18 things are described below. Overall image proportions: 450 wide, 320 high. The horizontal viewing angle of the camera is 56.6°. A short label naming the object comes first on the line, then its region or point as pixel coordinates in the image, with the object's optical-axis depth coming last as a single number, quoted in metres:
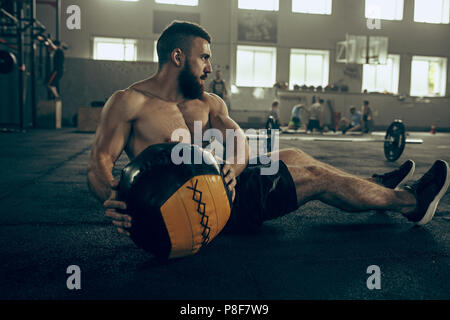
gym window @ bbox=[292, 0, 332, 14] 15.12
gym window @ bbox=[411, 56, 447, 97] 15.84
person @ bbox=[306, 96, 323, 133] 11.87
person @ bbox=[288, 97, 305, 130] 11.88
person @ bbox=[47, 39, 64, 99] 10.14
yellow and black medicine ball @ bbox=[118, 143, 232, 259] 1.35
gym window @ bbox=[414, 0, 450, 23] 15.58
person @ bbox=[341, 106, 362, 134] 12.72
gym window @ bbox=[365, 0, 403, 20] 15.35
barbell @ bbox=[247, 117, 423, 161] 5.16
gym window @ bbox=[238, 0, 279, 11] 14.78
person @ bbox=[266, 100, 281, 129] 11.27
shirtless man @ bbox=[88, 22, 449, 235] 1.72
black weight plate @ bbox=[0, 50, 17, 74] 7.89
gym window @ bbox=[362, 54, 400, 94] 15.64
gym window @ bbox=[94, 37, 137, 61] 14.45
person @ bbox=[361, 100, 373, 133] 13.48
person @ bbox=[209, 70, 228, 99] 11.65
